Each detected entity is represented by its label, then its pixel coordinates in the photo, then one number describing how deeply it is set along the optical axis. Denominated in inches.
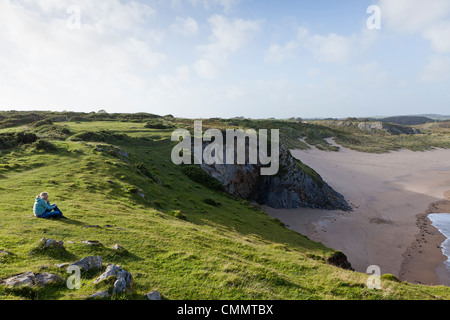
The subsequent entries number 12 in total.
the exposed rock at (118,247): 425.4
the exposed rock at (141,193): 908.7
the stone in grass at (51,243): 382.3
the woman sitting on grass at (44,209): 537.6
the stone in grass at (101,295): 273.4
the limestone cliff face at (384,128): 7032.5
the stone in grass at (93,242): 424.9
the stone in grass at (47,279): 286.6
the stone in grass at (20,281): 271.1
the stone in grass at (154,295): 297.0
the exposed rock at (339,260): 845.2
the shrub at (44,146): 1174.3
